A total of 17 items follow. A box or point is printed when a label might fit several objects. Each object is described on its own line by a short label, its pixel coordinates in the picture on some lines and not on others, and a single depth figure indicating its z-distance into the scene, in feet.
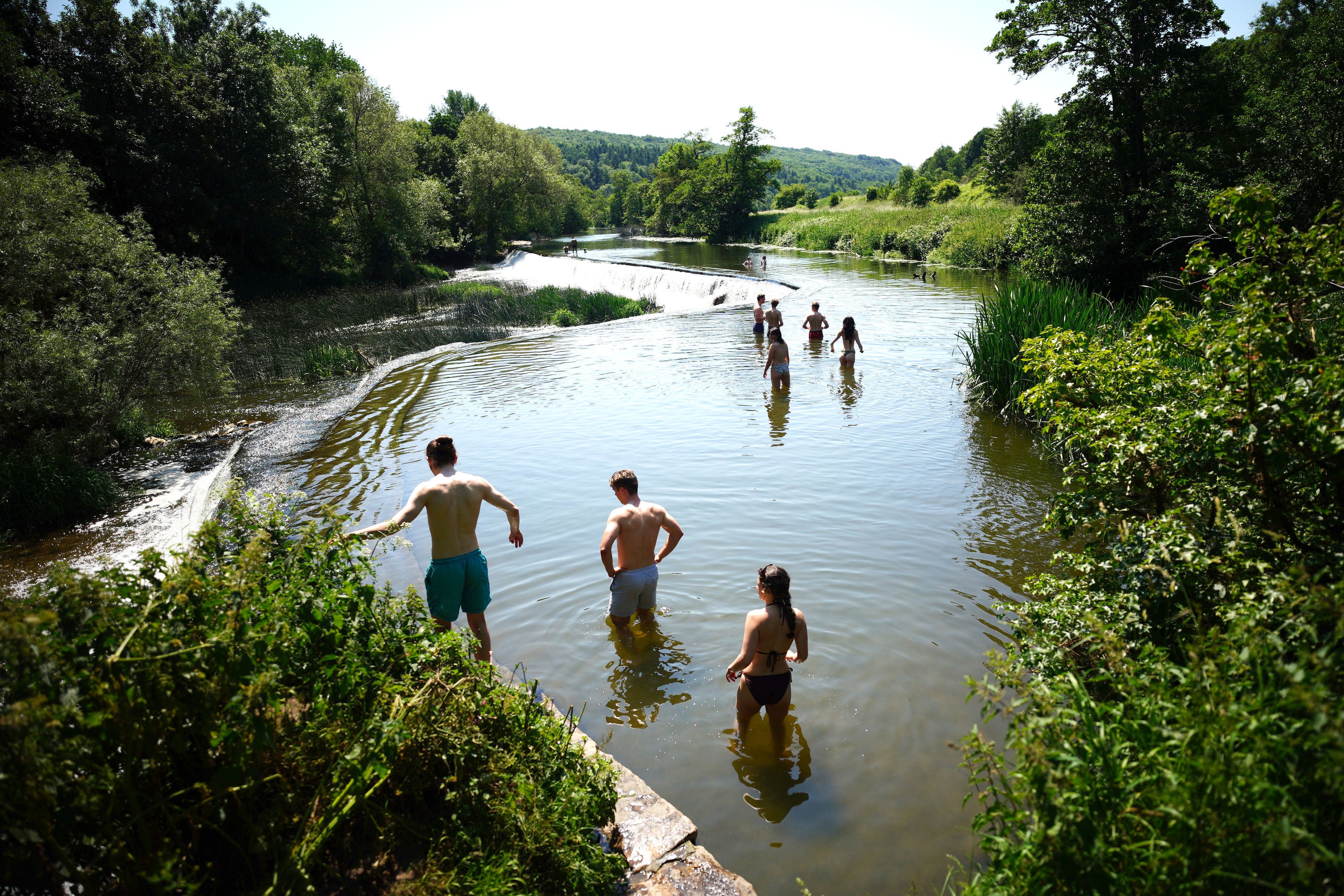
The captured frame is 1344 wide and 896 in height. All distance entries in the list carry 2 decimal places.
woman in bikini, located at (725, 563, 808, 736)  15.02
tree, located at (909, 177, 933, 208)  216.95
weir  98.02
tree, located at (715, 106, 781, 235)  251.60
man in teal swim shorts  18.07
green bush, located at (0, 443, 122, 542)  30.42
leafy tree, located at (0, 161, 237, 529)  32.04
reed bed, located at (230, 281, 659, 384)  63.00
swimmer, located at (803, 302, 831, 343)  60.59
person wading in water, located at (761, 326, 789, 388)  47.34
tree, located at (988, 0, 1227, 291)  59.00
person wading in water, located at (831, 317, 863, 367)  52.01
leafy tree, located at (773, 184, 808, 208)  350.84
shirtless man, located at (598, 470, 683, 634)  19.29
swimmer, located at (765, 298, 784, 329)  58.03
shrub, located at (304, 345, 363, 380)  59.31
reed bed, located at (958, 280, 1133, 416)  36.47
